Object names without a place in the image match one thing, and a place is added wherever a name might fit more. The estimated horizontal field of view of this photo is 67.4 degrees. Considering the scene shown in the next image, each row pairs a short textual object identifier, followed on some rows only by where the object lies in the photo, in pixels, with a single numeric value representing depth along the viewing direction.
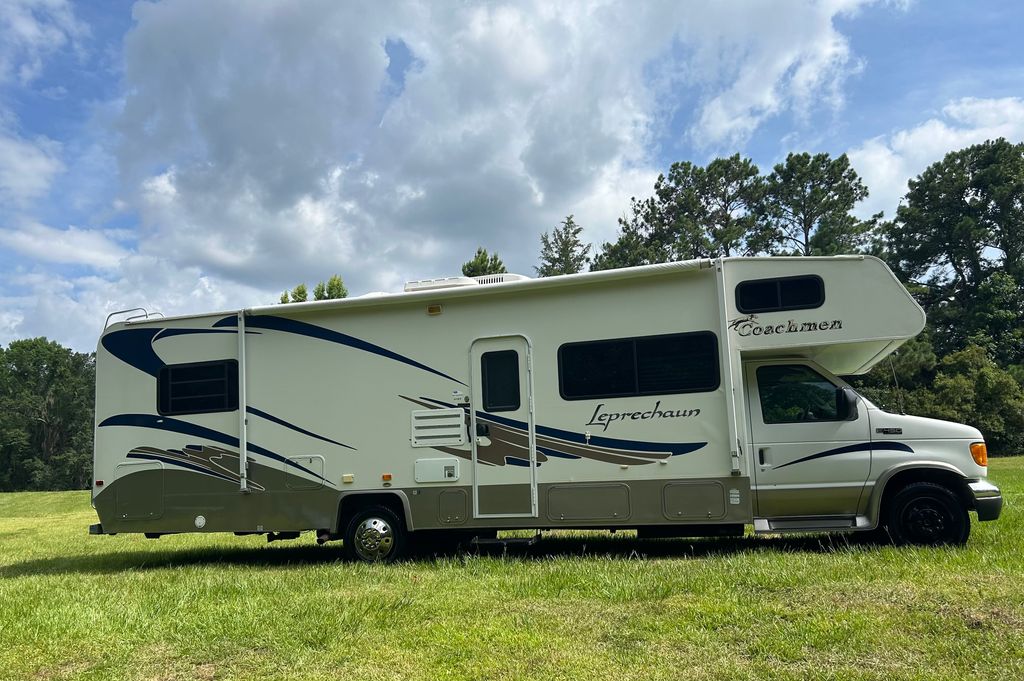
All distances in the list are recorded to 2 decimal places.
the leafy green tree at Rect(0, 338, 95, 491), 61.19
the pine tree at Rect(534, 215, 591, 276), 41.09
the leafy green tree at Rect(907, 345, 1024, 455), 33.75
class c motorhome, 7.71
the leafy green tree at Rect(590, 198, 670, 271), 39.31
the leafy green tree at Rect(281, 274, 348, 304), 32.91
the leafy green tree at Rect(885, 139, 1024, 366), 43.91
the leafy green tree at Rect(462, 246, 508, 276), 32.97
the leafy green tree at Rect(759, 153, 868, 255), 45.25
